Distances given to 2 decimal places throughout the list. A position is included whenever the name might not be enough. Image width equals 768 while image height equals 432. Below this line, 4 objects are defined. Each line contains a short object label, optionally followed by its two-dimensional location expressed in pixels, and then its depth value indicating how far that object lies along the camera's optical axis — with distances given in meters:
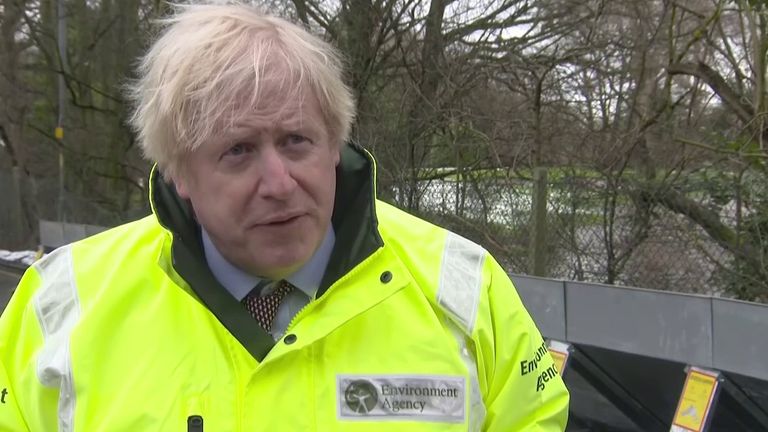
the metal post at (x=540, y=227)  5.46
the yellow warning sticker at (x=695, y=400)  3.29
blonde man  1.44
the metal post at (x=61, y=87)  13.38
